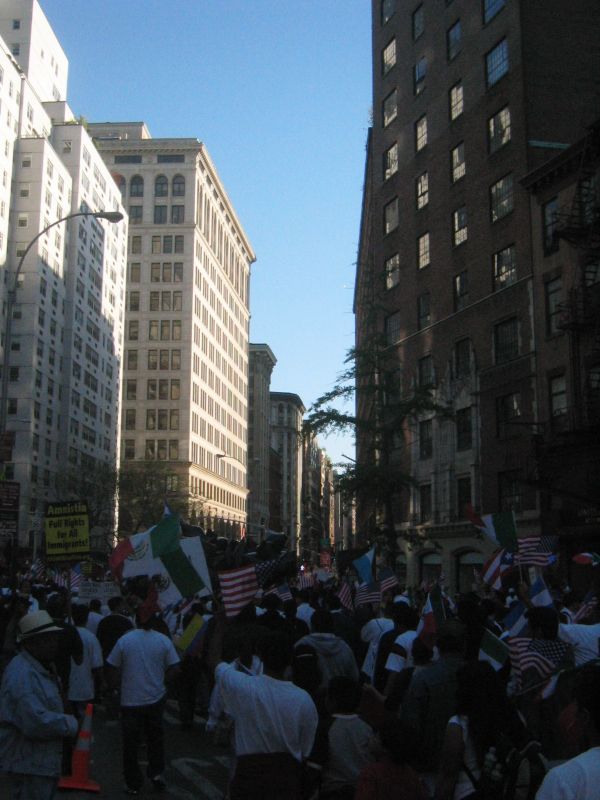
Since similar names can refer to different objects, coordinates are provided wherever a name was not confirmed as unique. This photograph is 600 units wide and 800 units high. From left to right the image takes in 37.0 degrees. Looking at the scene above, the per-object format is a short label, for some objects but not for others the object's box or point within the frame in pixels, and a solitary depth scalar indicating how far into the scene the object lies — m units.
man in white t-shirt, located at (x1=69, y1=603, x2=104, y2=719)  10.82
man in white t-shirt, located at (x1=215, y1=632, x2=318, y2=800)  5.69
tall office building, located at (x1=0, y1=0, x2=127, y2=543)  76.00
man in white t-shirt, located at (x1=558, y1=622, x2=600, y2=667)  8.59
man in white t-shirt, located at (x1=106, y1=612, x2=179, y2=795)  9.52
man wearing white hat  6.05
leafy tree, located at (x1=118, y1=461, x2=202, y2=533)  75.19
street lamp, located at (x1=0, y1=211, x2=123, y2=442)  26.48
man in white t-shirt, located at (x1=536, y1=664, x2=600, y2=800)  3.36
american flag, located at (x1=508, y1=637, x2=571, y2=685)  7.60
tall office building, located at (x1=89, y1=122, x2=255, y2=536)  112.38
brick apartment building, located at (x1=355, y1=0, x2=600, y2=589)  37.91
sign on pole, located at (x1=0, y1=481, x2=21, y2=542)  25.73
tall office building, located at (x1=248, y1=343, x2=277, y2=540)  158.75
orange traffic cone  8.02
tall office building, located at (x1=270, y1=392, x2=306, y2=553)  195.12
